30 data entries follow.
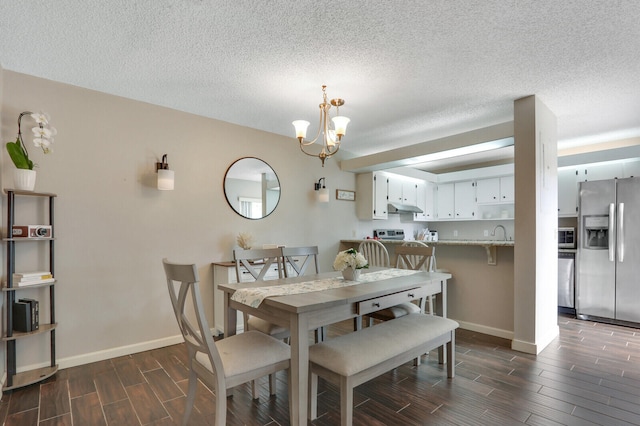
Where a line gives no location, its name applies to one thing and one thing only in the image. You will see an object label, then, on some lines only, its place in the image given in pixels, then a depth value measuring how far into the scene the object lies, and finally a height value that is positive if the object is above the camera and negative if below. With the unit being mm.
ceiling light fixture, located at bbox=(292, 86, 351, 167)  2471 +694
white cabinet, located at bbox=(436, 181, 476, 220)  6039 +251
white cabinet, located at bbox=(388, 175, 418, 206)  5504 +407
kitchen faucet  5812 -333
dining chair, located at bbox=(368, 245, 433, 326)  2748 -535
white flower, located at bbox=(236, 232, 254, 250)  3693 -308
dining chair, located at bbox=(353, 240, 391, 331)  3954 -505
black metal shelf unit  2324 -823
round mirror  3836 +319
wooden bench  1762 -834
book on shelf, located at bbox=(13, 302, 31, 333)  2398 -762
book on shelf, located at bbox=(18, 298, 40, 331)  2435 -757
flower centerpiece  2475 -388
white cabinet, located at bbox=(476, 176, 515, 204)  5512 +412
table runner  1994 -516
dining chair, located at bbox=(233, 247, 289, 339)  2338 -501
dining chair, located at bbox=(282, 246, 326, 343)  2658 -391
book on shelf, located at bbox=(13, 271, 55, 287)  2385 -487
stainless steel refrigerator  3941 -485
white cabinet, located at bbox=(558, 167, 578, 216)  4805 +333
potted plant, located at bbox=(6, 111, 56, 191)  2346 +452
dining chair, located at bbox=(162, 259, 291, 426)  1593 -787
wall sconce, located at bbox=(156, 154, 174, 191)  3141 +337
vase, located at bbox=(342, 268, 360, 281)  2496 -470
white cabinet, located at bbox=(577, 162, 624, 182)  4573 +608
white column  3018 -126
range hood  5430 +90
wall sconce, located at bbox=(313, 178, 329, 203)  4605 +264
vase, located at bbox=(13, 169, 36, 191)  2352 +254
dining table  1726 -539
